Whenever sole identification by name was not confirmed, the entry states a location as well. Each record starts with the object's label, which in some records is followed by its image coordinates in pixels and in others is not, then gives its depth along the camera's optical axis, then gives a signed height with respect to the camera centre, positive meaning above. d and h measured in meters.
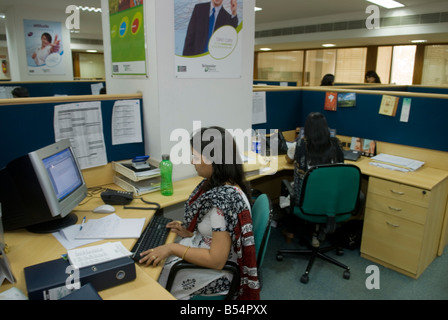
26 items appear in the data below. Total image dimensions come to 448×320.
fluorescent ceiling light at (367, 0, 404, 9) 5.54 +1.38
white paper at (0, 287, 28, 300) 1.05 -0.65
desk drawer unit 2.37 -1.00
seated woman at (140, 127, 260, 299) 1.39 -0.61
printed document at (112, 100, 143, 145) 2.20 -0.25
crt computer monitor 1.46 -0.48
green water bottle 2.07 -0.55
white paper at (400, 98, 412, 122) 2.74 -0.17
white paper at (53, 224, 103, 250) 1.46 -0.67
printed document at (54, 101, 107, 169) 1.96 -0.27
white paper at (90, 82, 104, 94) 5.01 -0.06
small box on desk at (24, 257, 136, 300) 1.08 -0.64
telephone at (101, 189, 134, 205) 1.90 -0.62
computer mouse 1.79 -0.65
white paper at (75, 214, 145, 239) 1.53 -0.67
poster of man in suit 2.17 +0.31
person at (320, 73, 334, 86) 4.96 +0.10
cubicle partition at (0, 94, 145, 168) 1.78 -0.22
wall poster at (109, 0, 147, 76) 2.15 +0.31
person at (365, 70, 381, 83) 5.52 +0.16
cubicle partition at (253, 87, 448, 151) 2.63 -0.25
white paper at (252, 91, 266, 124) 3.11 -0.19
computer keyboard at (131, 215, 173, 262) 1.46 -0.69
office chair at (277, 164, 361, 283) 2.26 -0.74
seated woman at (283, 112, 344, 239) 2.50 -0.44
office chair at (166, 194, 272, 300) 1.47 -0.73
